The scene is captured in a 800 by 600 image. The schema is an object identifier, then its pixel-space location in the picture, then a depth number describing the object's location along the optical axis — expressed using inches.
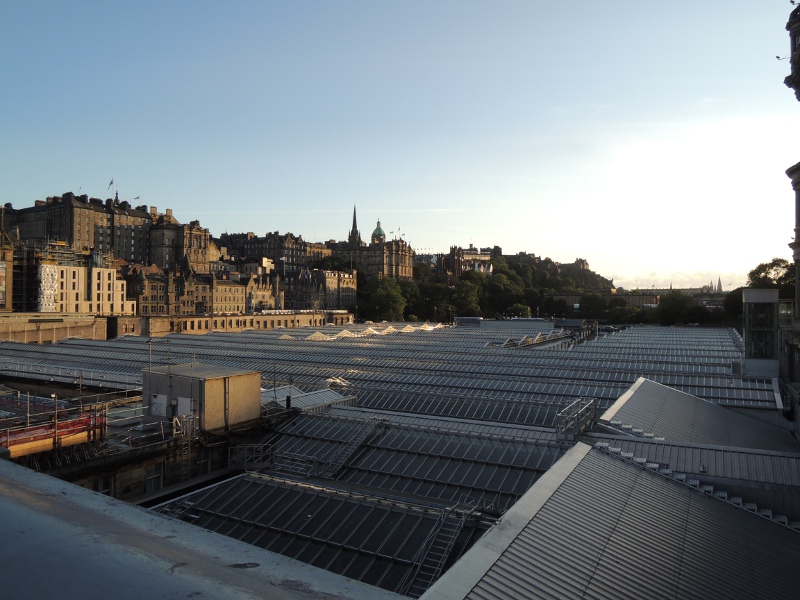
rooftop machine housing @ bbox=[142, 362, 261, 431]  675.4
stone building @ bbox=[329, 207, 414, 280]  7824.8
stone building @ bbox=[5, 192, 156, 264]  5477.4
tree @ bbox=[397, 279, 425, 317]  5831.7
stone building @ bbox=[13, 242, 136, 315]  3344.0
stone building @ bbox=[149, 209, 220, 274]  5876.0
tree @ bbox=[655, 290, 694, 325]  4537.4
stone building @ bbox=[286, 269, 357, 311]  5885.8
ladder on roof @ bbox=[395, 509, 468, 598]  419.8
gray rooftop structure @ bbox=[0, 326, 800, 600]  380.5
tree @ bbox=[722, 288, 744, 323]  4122.0
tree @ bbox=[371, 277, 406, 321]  5354.3
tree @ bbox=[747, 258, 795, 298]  3333.2
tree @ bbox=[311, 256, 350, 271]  6968.5
